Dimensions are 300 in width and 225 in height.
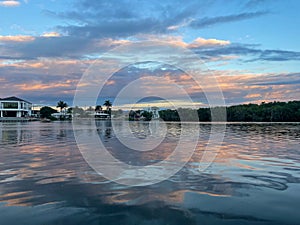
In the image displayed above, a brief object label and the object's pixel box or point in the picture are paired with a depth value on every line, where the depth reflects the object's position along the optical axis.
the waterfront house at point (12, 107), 96.88
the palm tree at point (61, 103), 148.62
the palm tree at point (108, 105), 150.50
